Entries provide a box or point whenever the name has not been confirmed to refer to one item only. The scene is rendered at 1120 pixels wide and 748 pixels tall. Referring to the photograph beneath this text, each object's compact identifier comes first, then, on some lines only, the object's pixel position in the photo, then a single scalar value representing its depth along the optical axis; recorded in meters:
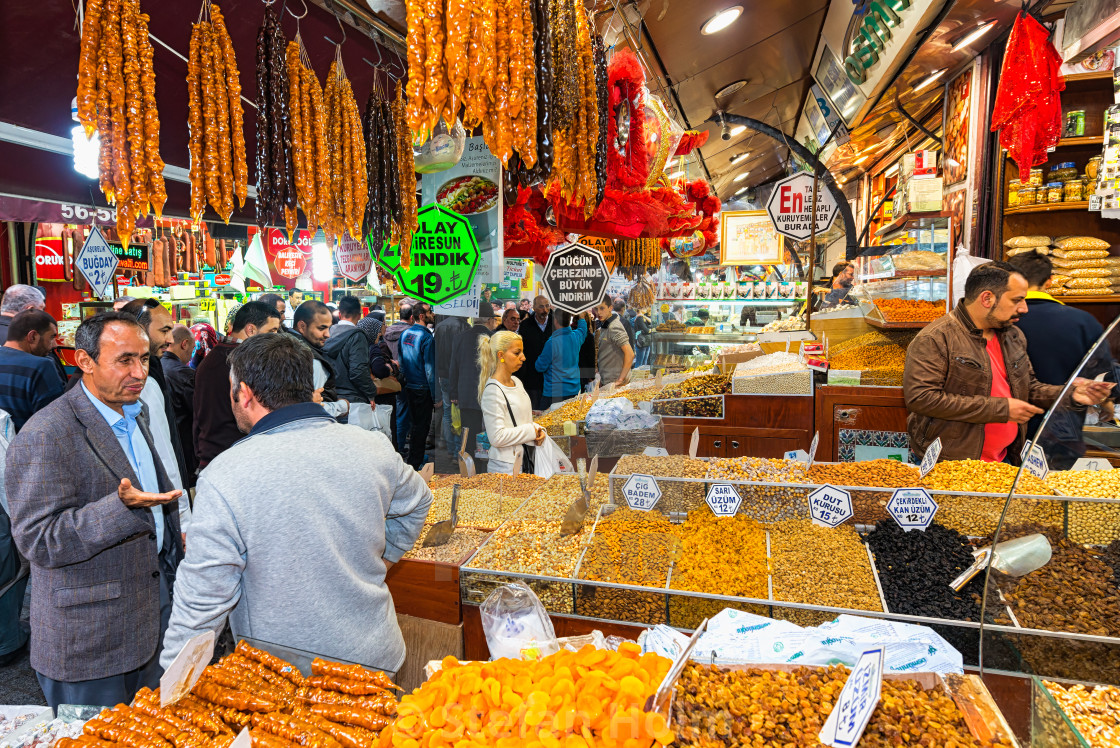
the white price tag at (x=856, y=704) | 1.21
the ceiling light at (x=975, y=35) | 4.61
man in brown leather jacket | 3.31
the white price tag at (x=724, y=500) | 2.80
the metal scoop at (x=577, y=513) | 2.81
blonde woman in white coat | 4.00
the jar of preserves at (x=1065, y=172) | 4.66
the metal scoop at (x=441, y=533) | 2.90
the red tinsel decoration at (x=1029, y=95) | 3.89
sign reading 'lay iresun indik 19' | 3.99
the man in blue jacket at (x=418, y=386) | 6.66
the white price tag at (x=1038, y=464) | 1.86
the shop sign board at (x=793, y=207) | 7.31
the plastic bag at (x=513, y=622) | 1.98
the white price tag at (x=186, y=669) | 1.39
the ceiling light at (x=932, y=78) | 5.58
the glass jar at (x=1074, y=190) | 4.62
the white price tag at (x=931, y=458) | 2.91
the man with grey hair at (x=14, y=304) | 5.43
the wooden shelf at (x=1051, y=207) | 4.60
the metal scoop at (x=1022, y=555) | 1.65
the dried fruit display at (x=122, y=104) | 2.04
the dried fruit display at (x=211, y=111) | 2.30
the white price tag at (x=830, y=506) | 2.63
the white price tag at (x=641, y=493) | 2.80
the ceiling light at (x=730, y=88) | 7.28
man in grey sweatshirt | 1.72
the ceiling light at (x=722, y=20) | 4.93
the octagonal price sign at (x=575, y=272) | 4.59
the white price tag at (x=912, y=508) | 2.53
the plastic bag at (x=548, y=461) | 4.18
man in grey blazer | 2.16
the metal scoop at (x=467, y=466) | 3.60
